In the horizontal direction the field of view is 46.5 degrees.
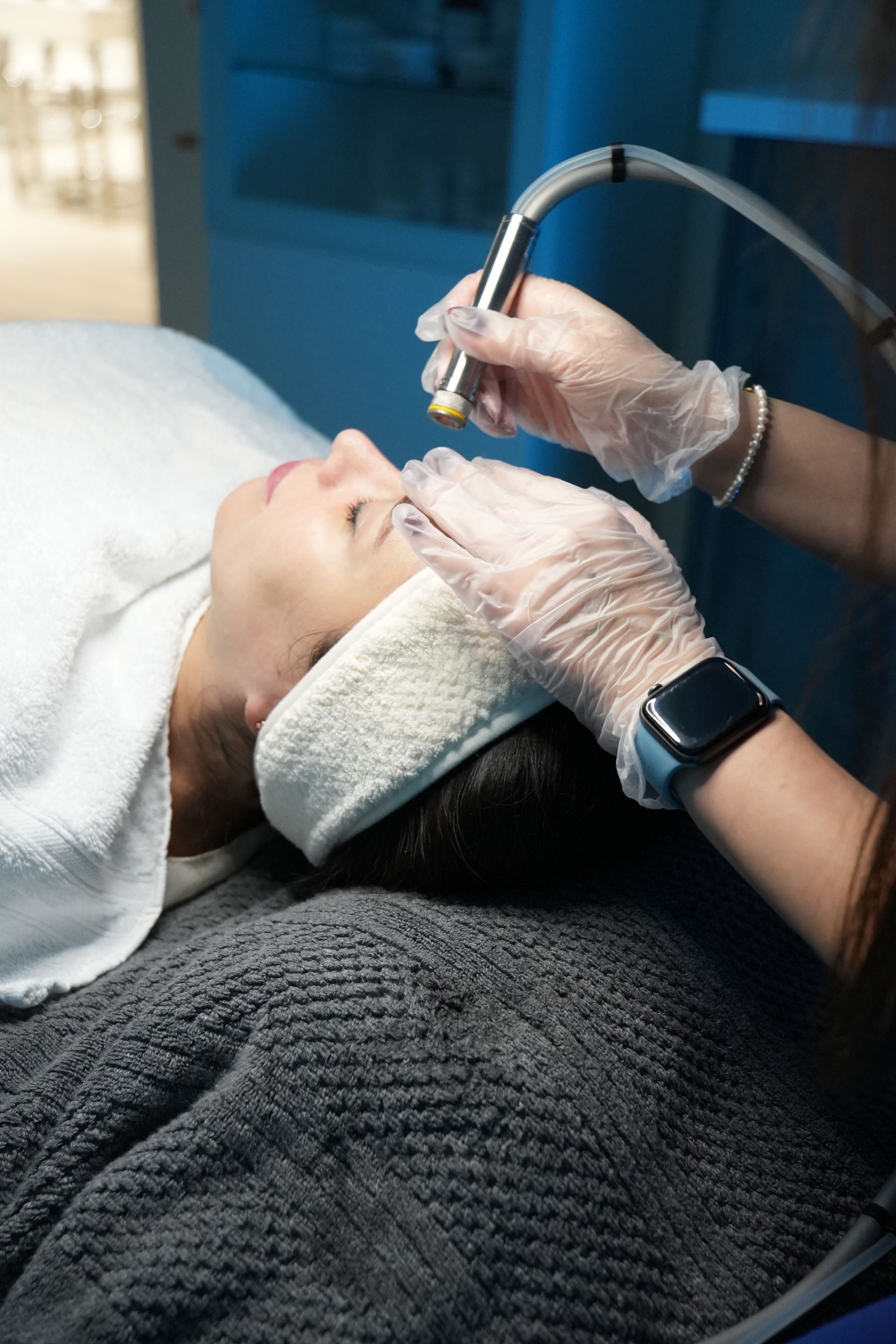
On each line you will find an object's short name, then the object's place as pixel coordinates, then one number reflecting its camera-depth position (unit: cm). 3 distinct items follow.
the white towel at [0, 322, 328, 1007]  101
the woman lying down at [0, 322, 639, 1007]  94
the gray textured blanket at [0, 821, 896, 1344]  73
